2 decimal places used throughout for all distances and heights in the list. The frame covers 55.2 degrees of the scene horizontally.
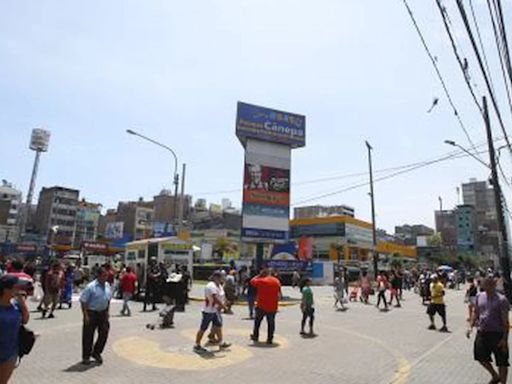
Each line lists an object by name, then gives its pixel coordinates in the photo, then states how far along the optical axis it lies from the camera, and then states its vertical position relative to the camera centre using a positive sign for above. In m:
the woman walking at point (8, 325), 5.18 -0.48
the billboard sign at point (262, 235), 29.36 +3.32
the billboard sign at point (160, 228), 74.28 +9.05
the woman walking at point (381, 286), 21.60 +0.36
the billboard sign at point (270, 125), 30.31 +10.31
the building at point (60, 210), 105.12 +15.45
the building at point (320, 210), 112.94 +20.01
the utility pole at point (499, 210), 19.96 +3.63
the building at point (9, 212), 101.31 +14.47
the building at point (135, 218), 115.69 +15.78
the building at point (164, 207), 115.94 +18.61
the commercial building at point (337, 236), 58.78 +6.99
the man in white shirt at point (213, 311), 10.17 -0.47
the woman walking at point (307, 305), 12.94 -0.35
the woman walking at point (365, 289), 24.95 +0.26
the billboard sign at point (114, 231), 96.38 +10.48
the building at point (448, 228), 129.60 +20.91
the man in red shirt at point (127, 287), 16.95 -0.10
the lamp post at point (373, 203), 34.91 +6.95
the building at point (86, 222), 108.44 +13.45
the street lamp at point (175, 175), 29.98 +7.45
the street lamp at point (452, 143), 23.79 +7.54
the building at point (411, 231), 151.35 +22.46
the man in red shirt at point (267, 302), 11.18 -0.26
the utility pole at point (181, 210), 29.78 +4.68
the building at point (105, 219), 126.00 +16.40
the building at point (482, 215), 132.38 +25.13
